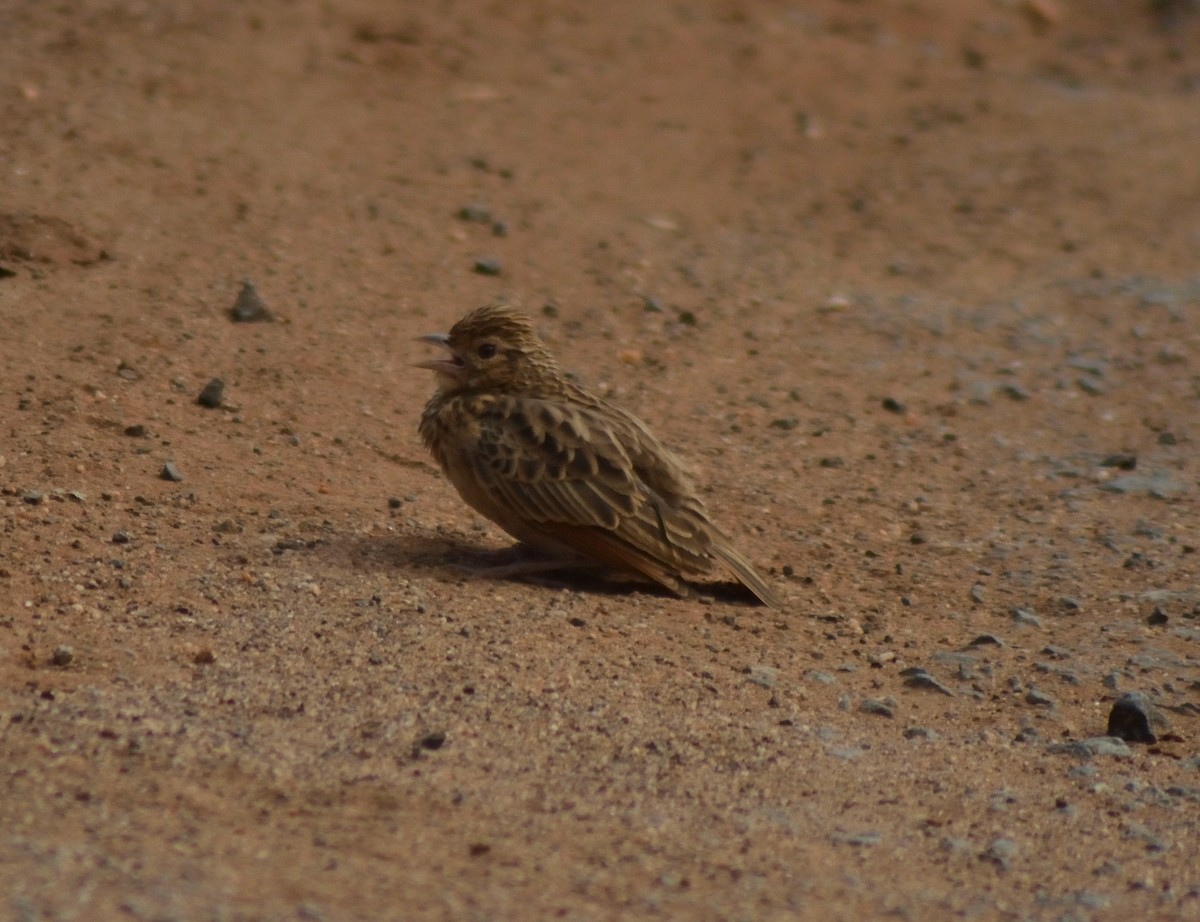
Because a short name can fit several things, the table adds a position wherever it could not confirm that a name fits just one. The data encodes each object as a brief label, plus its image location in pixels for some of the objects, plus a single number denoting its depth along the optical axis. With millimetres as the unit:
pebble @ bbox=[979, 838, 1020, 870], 10242
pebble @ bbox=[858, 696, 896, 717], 12375
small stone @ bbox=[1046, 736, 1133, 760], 11992
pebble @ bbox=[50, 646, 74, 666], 11398
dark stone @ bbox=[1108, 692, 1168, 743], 12328
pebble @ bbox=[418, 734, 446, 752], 10797
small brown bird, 14000
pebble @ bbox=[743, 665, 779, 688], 12562
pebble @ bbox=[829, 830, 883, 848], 10281
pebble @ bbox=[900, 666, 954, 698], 12914
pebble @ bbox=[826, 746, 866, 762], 11539
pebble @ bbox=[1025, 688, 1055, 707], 12820
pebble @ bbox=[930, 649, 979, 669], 13430
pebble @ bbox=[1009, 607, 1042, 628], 14586
